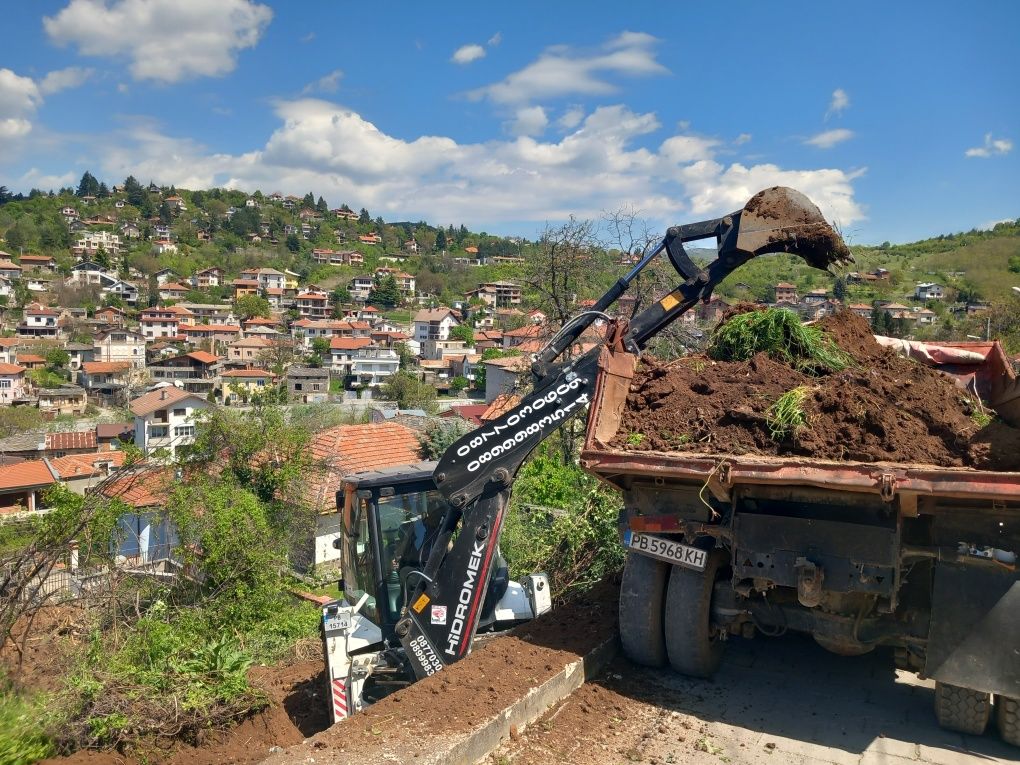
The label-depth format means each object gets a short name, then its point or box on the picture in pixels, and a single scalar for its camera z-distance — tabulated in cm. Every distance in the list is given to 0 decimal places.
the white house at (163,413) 5184
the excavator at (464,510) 531
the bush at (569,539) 814
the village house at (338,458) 1836
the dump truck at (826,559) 413
